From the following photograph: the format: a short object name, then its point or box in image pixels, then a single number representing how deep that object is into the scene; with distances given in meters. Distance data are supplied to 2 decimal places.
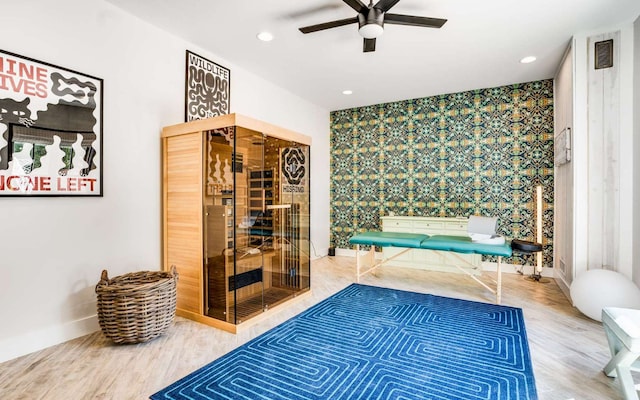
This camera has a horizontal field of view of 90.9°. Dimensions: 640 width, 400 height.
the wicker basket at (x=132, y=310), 2.23
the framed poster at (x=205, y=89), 3.29
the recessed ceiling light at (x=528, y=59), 3.65
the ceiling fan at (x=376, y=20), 2.36
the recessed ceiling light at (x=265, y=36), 3.10
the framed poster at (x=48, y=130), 2.11
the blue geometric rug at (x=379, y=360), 1.76
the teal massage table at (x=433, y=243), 3.24
